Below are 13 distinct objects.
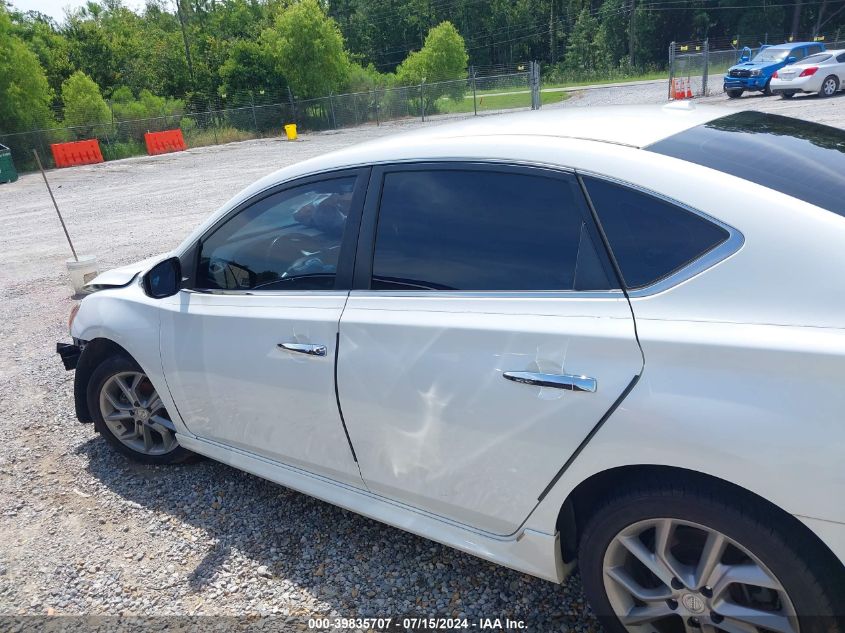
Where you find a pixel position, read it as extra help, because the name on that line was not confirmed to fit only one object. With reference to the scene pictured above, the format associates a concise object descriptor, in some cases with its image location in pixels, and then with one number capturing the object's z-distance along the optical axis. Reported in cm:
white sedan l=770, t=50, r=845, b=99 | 2158
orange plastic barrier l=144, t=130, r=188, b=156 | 3131
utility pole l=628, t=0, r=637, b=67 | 6825
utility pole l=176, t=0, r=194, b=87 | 4725
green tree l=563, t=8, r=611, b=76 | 7306
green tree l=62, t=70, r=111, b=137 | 3272
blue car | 2377
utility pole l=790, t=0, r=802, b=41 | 6266
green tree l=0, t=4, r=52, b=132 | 2995
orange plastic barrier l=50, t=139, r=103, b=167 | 2892
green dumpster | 2467
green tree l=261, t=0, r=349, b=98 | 4150
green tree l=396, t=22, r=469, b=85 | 4706
